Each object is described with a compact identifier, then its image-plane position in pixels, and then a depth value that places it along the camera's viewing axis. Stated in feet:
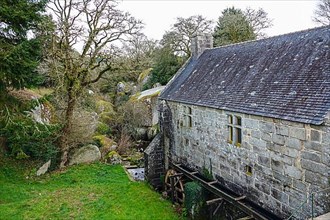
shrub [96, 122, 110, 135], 78.83
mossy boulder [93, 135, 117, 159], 69.66
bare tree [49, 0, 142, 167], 53.67
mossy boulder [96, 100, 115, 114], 88.69
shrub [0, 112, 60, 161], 38.06
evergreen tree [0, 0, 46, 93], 34.86
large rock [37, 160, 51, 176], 55.26
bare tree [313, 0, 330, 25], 90.79
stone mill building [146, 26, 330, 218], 26.25
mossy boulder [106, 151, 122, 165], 66.25
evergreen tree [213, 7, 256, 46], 92.43
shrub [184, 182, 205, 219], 41.45
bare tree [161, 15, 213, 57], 93.25
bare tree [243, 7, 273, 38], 97.60
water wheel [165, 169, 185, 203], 49.19
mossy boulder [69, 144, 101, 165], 63.41
